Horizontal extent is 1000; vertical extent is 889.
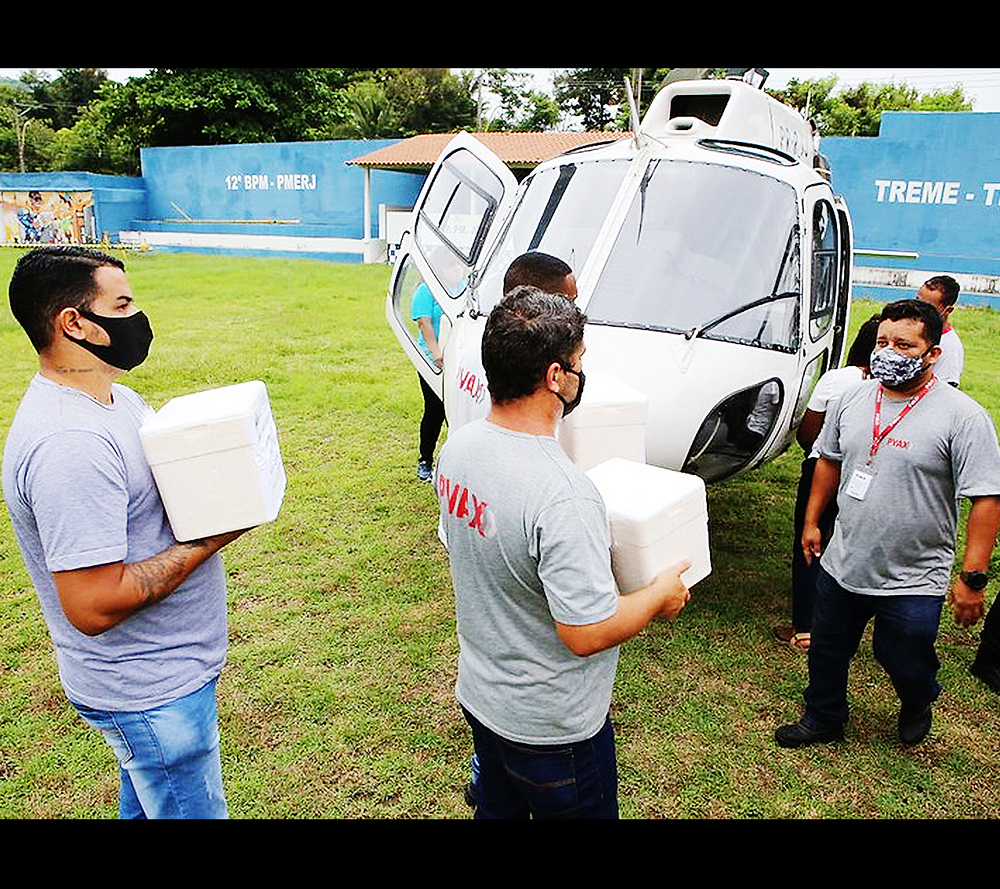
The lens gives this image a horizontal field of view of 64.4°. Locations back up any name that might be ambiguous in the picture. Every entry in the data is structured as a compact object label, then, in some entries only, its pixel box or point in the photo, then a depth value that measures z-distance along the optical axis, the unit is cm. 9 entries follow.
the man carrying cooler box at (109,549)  180
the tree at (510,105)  4072
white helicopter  375
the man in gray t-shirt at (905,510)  303
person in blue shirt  574
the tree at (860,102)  3112
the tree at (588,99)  3938
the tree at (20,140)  4144
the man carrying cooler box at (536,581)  182
